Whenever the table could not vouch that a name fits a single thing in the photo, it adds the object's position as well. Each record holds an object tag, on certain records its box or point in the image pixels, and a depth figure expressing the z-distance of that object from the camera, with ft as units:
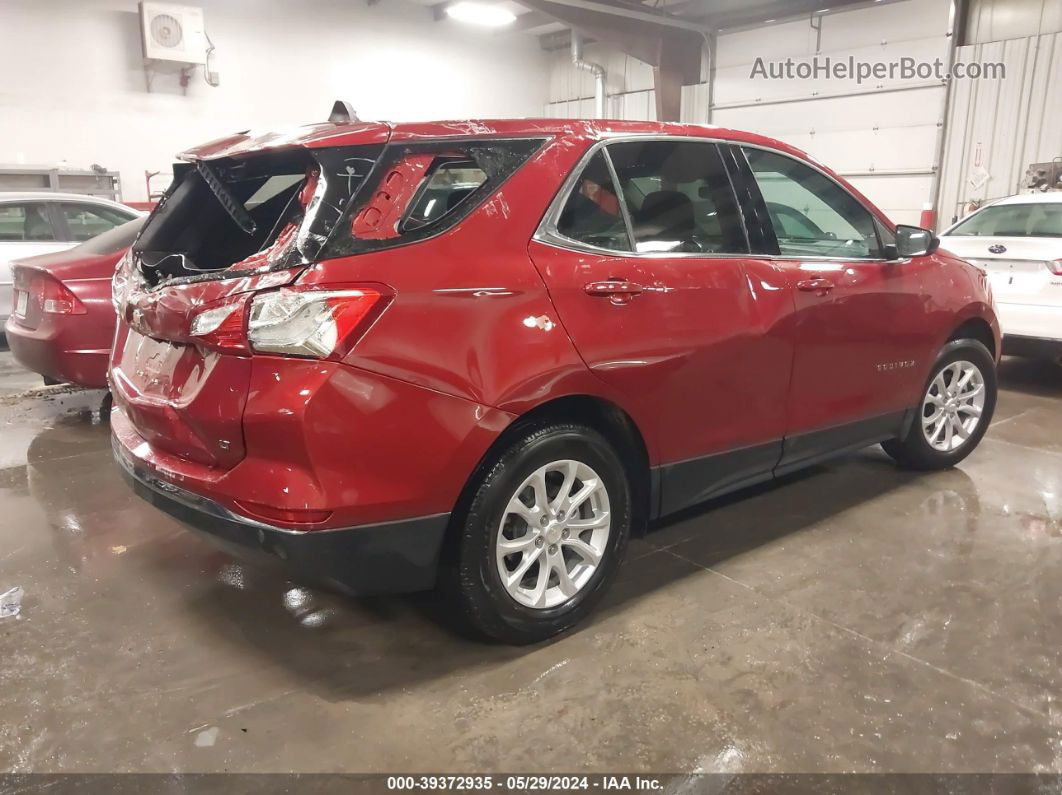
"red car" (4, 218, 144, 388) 14.70
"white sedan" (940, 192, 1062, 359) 18.01
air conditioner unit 32.22
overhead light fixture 37.24
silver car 22.49
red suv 6.37
